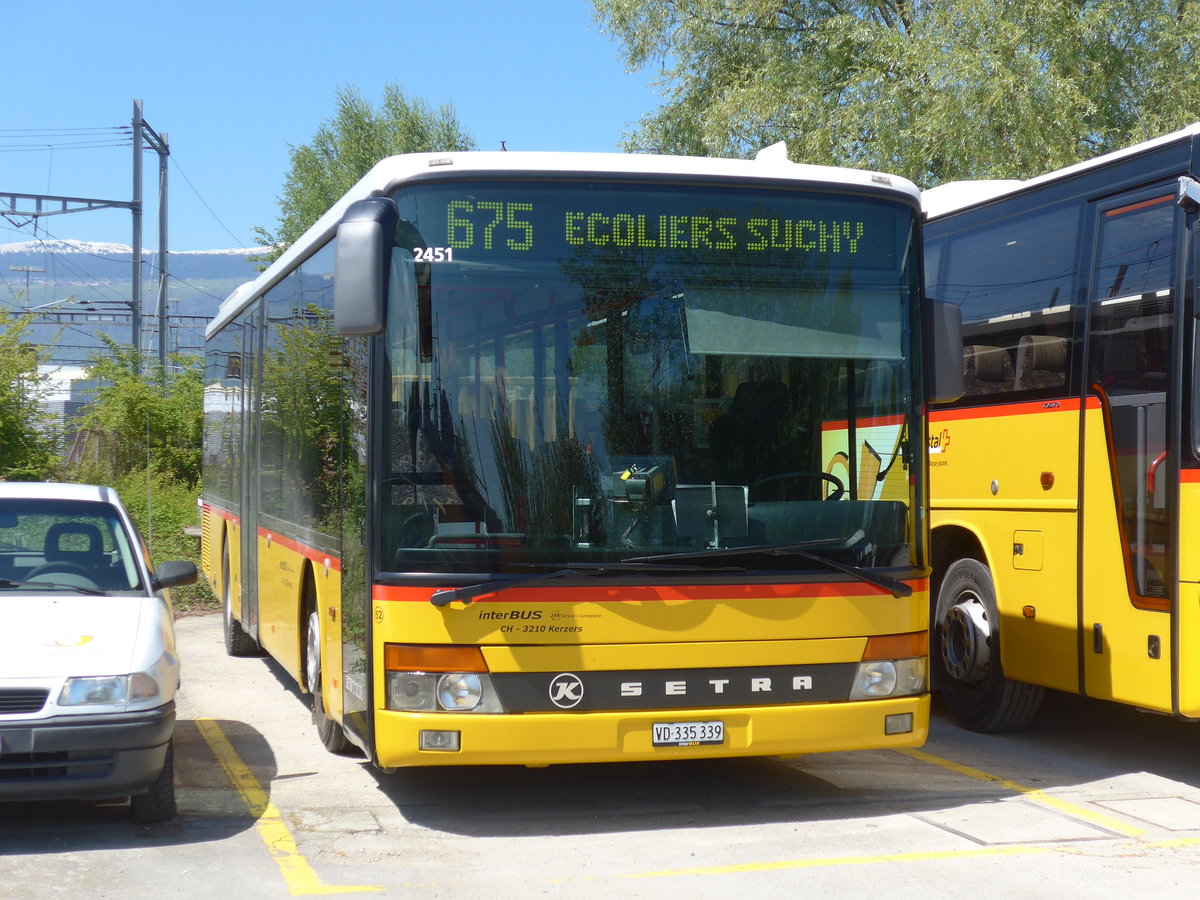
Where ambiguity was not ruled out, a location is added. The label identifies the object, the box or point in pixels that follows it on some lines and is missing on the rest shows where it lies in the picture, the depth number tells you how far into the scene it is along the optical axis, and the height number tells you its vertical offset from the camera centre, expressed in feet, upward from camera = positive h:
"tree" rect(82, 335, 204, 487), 91.71 +3.53
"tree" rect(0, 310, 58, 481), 74.69 +3.23
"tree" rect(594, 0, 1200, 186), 56.54 +16.53
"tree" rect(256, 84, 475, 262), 137.59 +32.06
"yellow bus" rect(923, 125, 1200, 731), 24.66 +0.53
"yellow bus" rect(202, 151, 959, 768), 20.79 +0.17
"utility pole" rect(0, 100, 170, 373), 125.80 +23.82
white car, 20.08 -2.95
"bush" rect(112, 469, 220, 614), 56.53 -2.59
